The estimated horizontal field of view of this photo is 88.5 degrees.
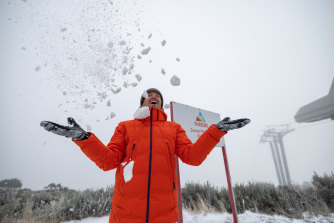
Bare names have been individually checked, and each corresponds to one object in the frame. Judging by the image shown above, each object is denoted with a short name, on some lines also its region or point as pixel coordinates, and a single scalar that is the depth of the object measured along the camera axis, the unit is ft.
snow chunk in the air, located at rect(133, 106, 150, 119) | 6.17
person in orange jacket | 4.59
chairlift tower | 81.76
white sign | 11.88
